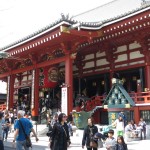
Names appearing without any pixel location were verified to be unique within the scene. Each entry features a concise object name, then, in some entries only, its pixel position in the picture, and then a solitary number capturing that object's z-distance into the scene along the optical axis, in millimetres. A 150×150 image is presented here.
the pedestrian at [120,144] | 6887
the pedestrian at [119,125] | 12933
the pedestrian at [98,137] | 7679
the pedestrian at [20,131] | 7383
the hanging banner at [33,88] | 20406
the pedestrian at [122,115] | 14528
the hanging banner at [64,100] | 16953
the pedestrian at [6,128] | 14803
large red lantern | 21203
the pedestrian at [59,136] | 6387
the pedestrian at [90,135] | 7727
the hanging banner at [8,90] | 24281
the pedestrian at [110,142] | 7270
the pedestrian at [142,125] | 14434
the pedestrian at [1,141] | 8039
